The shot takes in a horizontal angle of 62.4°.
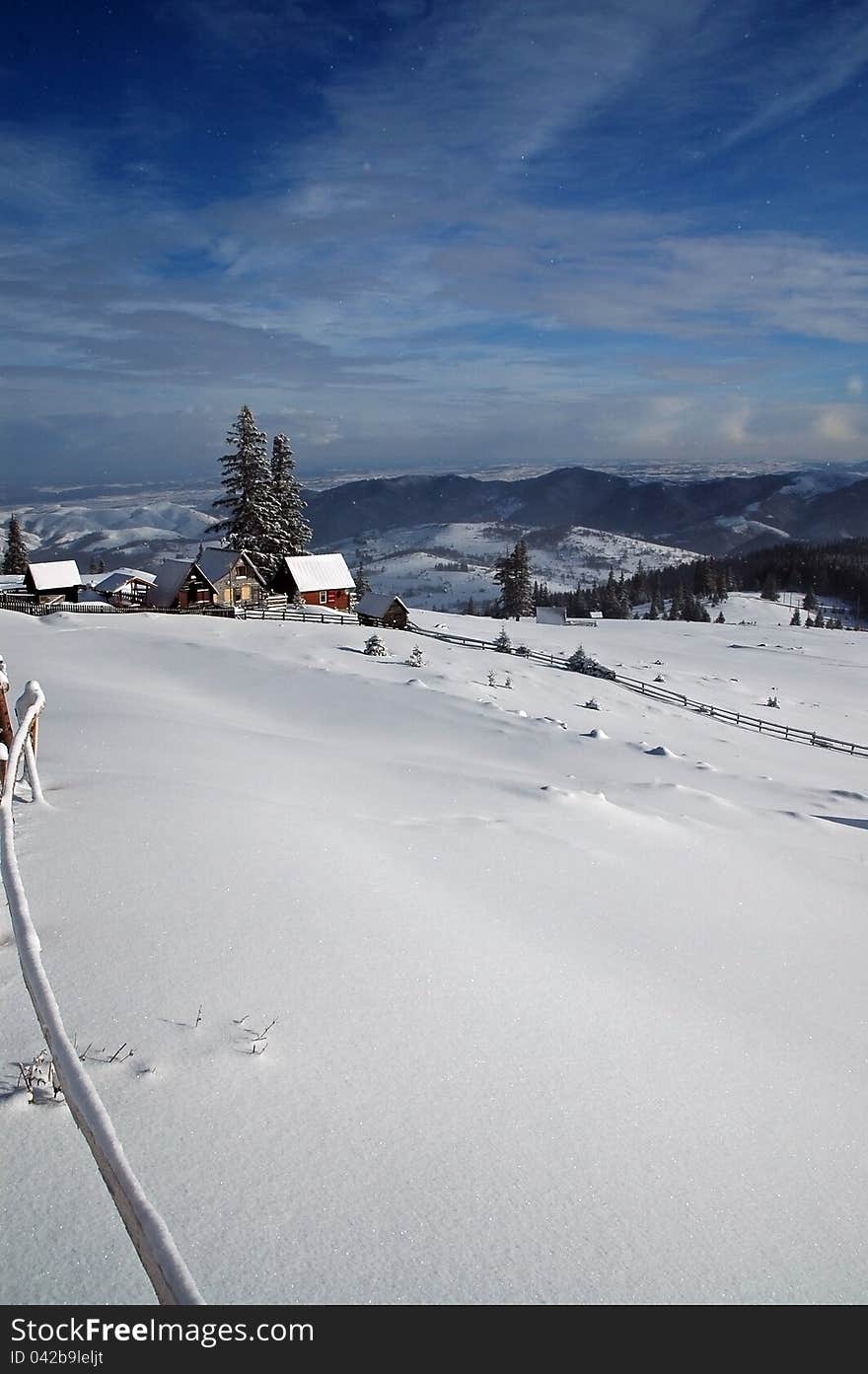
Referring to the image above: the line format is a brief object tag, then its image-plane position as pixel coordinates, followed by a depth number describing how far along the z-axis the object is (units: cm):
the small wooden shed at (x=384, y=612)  5241
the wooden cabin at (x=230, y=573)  4956
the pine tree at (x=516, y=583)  8050
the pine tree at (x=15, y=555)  7800
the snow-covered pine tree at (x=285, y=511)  5703
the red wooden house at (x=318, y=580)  5375
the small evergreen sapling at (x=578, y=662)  4275
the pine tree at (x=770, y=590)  15085
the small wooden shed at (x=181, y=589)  4744
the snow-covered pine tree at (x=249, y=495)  5347
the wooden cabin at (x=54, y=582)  5381
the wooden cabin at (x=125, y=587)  5316
